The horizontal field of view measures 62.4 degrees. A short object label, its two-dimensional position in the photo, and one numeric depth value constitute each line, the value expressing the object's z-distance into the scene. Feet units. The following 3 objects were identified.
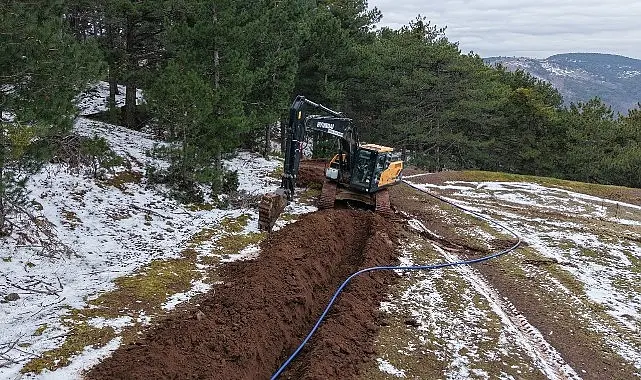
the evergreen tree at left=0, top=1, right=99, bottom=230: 28.04
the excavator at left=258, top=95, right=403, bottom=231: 49.70
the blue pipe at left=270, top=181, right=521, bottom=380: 25.80
